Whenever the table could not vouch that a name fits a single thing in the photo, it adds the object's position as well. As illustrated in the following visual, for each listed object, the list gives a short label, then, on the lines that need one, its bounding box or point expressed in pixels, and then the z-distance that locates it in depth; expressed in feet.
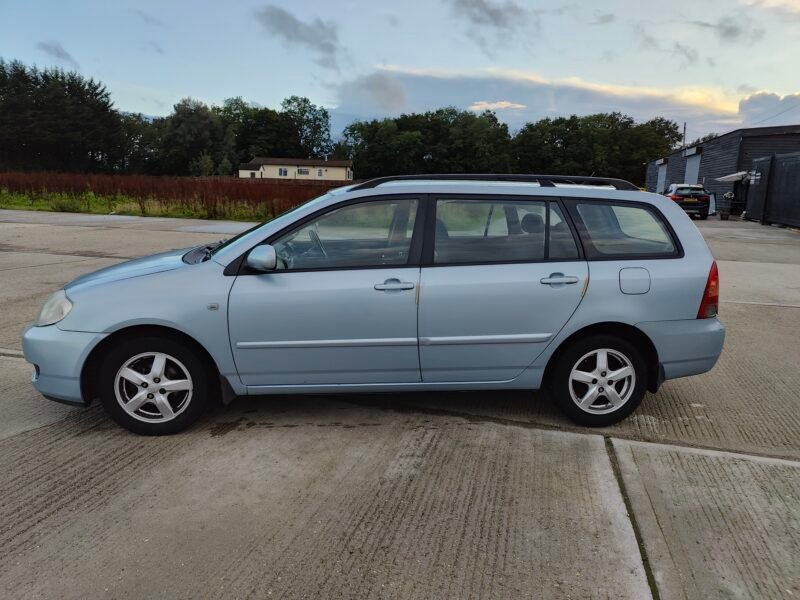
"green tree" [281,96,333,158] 403.83
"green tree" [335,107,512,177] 318.04
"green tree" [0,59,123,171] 232.94
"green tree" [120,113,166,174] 286.05
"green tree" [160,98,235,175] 288.30
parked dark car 89.04
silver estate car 11.62
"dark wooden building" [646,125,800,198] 101.81
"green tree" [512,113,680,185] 289.74
